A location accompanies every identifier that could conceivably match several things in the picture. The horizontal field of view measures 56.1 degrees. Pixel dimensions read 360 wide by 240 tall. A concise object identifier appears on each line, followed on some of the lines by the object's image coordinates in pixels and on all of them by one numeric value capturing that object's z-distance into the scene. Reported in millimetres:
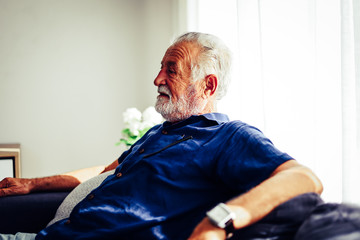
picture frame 2549
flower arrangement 2435
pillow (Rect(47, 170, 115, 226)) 1288
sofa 571
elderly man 746
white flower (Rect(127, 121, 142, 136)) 2428
